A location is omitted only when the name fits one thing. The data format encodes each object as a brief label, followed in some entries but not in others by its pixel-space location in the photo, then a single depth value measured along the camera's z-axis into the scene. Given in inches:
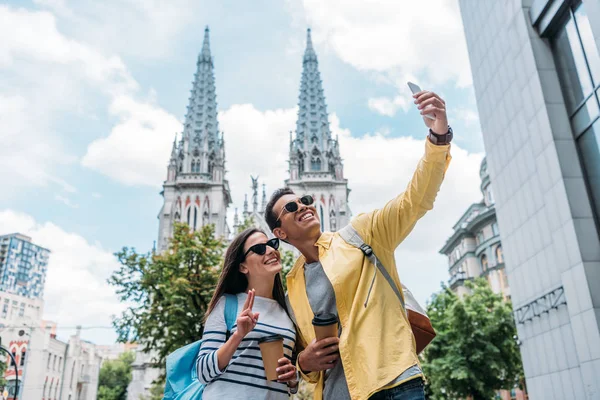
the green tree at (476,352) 878.4
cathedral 2134.6
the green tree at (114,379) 2396.7
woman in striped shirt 111.7
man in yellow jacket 101.1
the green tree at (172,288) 666.8
